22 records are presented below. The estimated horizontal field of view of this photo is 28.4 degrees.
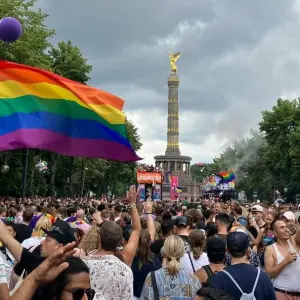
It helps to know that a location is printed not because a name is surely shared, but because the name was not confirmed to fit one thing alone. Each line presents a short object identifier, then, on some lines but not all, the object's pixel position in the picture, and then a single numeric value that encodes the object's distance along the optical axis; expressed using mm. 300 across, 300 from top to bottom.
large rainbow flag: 9797
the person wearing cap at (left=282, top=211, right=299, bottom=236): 8159
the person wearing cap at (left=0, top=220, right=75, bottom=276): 3898
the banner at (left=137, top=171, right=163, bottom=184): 41281
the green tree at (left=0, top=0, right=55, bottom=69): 32719
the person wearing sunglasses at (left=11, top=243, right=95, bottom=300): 2941
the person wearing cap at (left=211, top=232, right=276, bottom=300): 4684
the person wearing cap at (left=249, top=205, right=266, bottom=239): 9719
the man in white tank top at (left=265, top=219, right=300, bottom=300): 6008
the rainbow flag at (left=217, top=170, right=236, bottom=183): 43612
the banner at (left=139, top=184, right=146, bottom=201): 37519
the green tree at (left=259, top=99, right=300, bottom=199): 59938
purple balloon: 9414
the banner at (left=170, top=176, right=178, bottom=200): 52659
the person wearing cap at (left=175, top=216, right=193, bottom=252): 7434
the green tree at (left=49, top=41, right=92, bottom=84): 49531
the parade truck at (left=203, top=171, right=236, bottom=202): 41812
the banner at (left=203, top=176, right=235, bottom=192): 43953
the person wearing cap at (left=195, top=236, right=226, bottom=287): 5570
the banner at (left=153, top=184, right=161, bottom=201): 46309
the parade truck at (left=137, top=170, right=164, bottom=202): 41188
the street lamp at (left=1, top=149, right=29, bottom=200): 25469
